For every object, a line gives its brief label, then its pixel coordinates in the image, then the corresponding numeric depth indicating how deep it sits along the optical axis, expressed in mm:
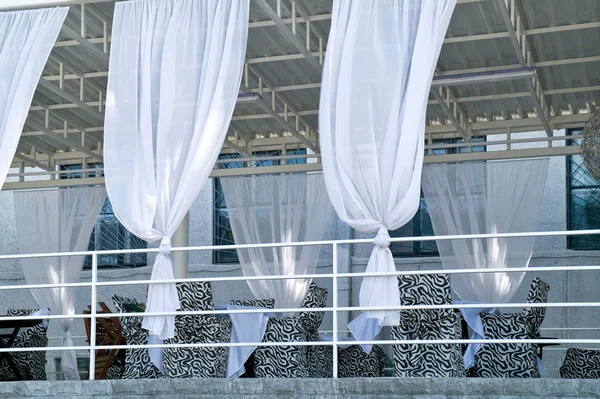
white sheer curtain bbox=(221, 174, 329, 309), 10445
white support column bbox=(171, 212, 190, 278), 9641
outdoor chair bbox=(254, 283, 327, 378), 6301
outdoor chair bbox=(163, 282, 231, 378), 6027
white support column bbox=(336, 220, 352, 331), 12219
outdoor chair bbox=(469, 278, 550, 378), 5996
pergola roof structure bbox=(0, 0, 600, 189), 7641
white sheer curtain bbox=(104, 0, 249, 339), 5934
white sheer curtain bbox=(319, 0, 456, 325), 5480
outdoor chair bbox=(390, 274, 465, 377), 5730
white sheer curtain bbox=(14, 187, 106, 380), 11109
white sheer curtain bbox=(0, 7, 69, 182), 6355
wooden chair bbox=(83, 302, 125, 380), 7792
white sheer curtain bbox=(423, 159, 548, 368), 9422
